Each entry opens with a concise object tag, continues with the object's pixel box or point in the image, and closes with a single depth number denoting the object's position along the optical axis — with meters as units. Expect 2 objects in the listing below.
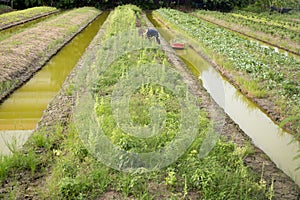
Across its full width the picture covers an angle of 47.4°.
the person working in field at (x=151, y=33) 15.04
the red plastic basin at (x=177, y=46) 16.36
